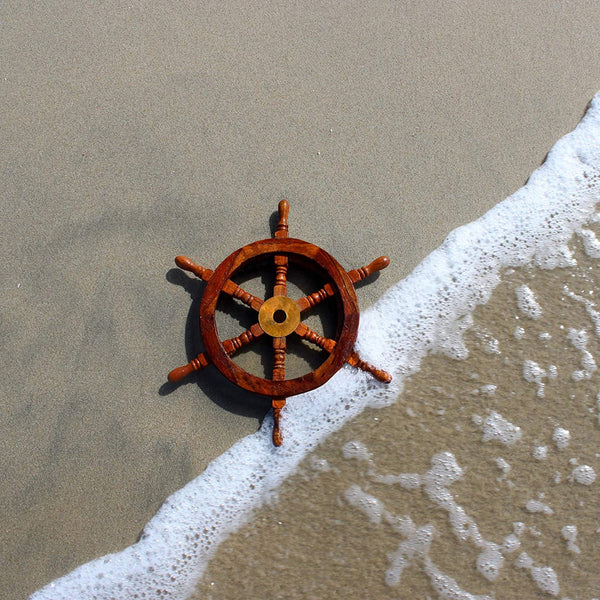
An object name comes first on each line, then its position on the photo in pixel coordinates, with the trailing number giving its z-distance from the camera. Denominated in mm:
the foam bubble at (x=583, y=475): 1598
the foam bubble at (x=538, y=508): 1584
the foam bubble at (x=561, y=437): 1615
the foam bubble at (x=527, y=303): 1674
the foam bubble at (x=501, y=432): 1615
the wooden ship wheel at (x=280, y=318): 1507
